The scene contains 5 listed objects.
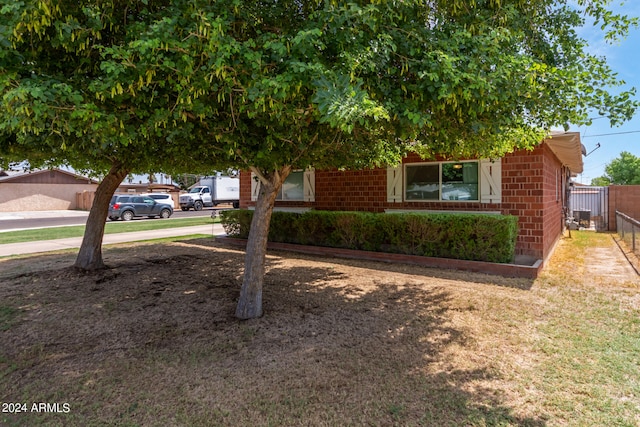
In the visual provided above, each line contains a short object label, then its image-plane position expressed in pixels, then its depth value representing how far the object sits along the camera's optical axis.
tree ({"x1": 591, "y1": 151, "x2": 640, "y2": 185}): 42.38
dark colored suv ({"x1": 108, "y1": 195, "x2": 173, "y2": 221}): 22.47
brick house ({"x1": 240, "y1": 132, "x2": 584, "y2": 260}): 8.14
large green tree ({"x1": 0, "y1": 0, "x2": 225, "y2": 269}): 2.73
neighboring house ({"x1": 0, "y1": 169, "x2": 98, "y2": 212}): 29.37
